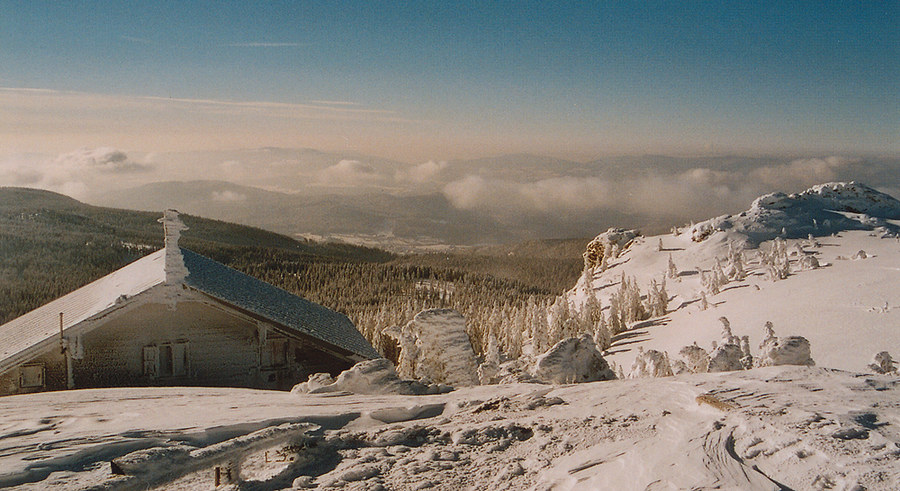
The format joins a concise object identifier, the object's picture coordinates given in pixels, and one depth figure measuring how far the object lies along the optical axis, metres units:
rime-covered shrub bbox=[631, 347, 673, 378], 13.66
